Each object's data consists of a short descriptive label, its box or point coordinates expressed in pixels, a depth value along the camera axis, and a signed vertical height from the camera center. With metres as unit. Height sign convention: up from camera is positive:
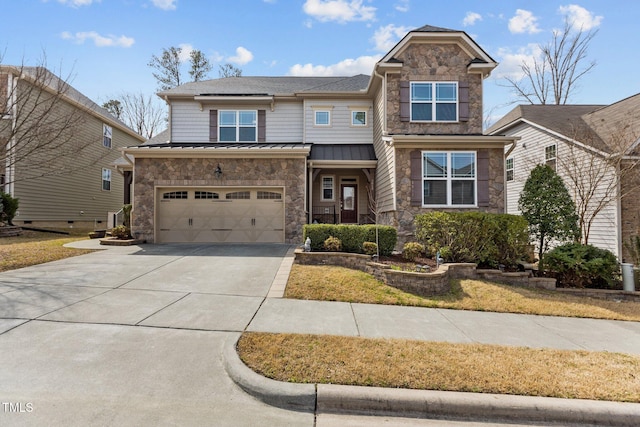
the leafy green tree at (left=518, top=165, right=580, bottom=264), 8.50 +0.19
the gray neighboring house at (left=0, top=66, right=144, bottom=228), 15.49 +2.09
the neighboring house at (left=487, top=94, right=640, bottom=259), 9.91 +2.18
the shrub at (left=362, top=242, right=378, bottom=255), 8.30 -0.93
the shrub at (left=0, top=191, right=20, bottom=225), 14.13 +0.26
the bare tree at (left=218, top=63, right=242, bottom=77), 27.16 +12.67
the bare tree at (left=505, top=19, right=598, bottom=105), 21.36 +9.87
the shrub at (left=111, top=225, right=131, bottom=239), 12.11 -0.76
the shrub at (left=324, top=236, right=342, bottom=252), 8.37 -0.83
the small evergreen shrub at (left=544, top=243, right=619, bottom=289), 7.67 -1.31
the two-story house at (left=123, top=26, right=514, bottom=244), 10.71 +2.34
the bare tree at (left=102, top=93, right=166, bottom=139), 28.88 +9.58
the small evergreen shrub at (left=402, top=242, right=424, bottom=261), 8.45 -1.02
